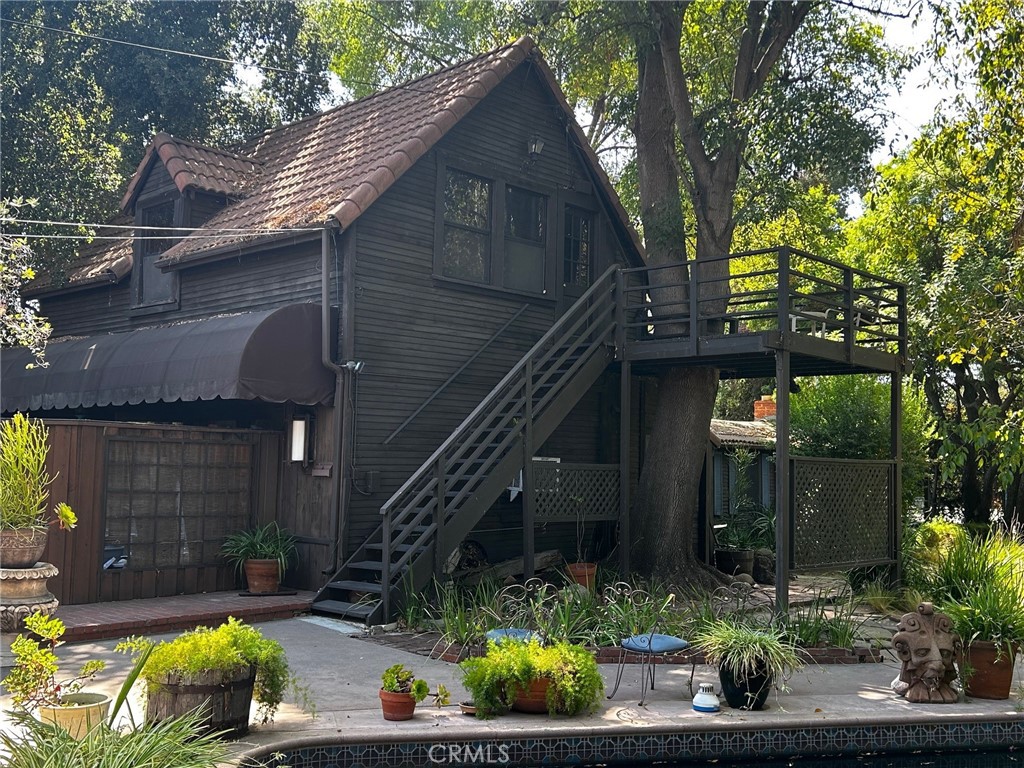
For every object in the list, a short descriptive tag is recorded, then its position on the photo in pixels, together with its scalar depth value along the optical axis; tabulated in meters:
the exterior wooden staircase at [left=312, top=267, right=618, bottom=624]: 11.56
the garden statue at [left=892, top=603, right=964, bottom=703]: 8.41
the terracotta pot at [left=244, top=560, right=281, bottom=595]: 12.56
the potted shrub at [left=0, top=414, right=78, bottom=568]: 9.02
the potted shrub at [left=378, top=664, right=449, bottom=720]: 7.25
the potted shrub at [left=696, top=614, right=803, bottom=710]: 7.91
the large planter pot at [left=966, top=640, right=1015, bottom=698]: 8.61
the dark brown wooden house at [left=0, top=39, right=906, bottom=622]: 12.13
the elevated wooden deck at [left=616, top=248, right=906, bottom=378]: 12.42
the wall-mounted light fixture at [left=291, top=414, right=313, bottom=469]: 13.11
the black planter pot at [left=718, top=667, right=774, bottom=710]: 7.93
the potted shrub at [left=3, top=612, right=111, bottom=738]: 6.15
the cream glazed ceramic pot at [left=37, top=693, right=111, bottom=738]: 6.17
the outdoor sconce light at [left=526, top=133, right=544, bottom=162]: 15.73
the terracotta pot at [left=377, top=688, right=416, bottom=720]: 7.29
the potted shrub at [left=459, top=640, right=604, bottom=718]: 7.54
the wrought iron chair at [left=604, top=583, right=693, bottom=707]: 8.08
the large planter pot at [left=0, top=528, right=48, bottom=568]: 8.98
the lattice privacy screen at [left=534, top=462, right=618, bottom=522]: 13.16
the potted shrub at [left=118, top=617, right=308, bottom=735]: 6.66
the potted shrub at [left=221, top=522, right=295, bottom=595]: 12.59
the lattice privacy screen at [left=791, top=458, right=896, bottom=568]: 12.22
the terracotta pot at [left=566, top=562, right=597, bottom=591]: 13.30
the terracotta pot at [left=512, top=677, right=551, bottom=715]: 7.64
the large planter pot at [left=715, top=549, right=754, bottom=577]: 17.19
